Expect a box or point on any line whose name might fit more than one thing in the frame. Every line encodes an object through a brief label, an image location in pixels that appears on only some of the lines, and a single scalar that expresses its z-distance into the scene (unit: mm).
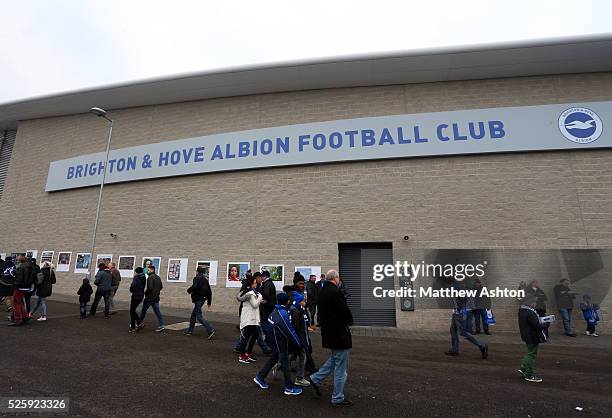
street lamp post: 14607
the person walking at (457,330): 7555
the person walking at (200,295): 8617
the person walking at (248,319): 6512
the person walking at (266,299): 6664
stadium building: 11922
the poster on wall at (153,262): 14377
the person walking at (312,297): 10338
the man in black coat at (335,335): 4562
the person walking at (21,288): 8664
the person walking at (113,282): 10961
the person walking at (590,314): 10920
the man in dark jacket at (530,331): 5805
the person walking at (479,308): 11030
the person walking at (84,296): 10109
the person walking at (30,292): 9094
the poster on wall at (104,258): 15091
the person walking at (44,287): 9500
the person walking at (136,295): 8891
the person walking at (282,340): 4938
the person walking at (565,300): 11020
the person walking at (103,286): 10313
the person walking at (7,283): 8683
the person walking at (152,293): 8922
